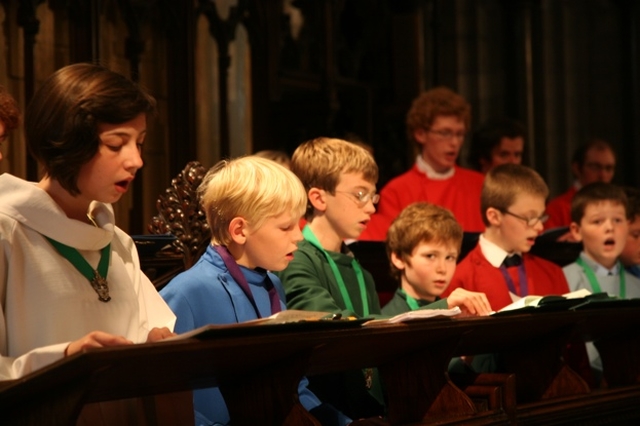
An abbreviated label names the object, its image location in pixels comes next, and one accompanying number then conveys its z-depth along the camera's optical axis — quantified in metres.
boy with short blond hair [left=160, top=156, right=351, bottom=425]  5.59
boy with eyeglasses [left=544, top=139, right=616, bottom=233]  12.26
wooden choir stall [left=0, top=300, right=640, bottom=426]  4.05
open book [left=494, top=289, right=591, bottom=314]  6.24
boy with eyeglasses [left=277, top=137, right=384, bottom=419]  6.44
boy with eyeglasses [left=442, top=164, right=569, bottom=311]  8.11
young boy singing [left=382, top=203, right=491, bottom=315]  7.23
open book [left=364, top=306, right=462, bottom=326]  5.25
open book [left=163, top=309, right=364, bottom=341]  4.13
